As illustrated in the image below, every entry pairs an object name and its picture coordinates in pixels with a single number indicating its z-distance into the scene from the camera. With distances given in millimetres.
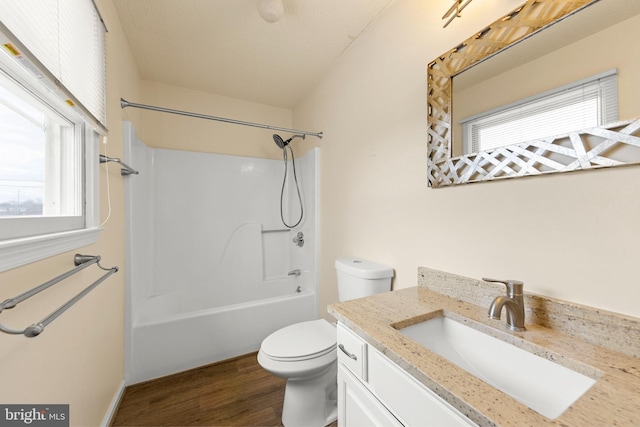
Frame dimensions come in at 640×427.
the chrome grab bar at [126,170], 1512
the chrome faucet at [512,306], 737
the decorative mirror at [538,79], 635
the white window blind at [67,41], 655
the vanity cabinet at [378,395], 569
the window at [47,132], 665
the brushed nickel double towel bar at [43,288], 544
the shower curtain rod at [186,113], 1583
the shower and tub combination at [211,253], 1792
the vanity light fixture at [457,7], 924
